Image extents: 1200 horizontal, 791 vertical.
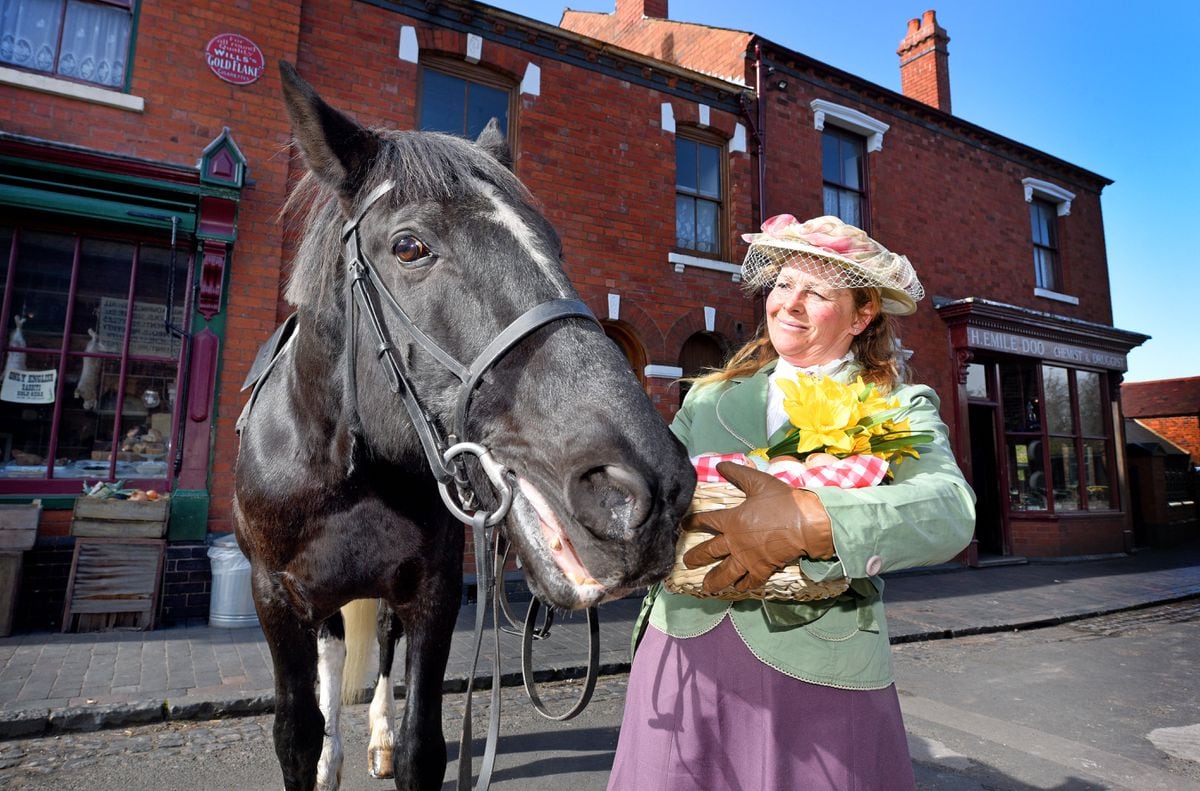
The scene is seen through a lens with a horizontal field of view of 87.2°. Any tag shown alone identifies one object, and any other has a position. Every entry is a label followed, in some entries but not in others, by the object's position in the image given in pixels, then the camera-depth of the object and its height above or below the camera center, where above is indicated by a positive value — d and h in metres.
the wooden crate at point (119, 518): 5.70 -0.33
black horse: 1.15 +0.14
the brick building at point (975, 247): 11.14 +5.00
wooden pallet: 5.57 -0.92
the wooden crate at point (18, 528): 5.47 -0.41
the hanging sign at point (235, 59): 6.73 +4.54
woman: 1.28 -0.16
